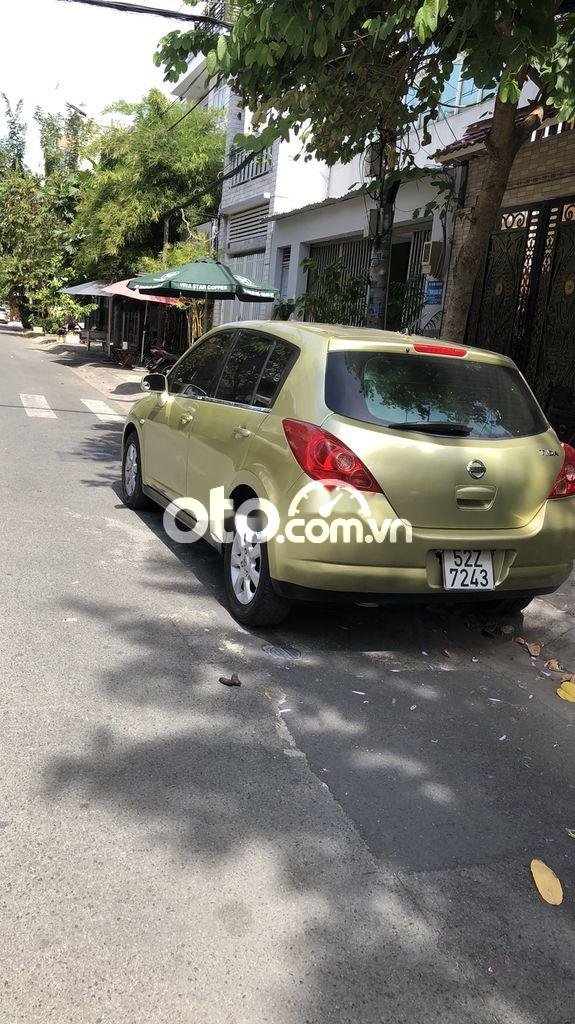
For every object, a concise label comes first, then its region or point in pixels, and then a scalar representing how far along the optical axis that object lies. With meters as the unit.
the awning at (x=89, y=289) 26.89
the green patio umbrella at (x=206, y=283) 14.95
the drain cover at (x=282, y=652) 4.27
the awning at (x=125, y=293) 20.83
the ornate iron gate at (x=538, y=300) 9.71
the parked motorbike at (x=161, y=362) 20.30
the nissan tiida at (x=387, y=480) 4.00
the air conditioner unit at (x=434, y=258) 12.04
